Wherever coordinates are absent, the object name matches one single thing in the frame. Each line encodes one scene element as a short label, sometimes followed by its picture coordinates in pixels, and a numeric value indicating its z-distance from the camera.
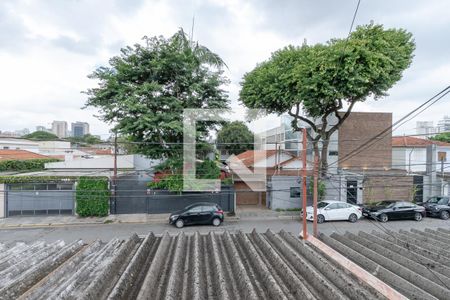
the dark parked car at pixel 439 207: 15.52
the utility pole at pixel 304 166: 5.76
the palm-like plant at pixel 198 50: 14.04
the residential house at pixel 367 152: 18.16
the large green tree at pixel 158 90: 12.97
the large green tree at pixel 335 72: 12.84
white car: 14.38
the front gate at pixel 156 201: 15.77
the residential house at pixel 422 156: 18.45
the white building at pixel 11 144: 29.90
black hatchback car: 13.56
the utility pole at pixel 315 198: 5.62
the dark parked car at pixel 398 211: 14.71
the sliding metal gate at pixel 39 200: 15.27
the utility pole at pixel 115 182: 13.29
